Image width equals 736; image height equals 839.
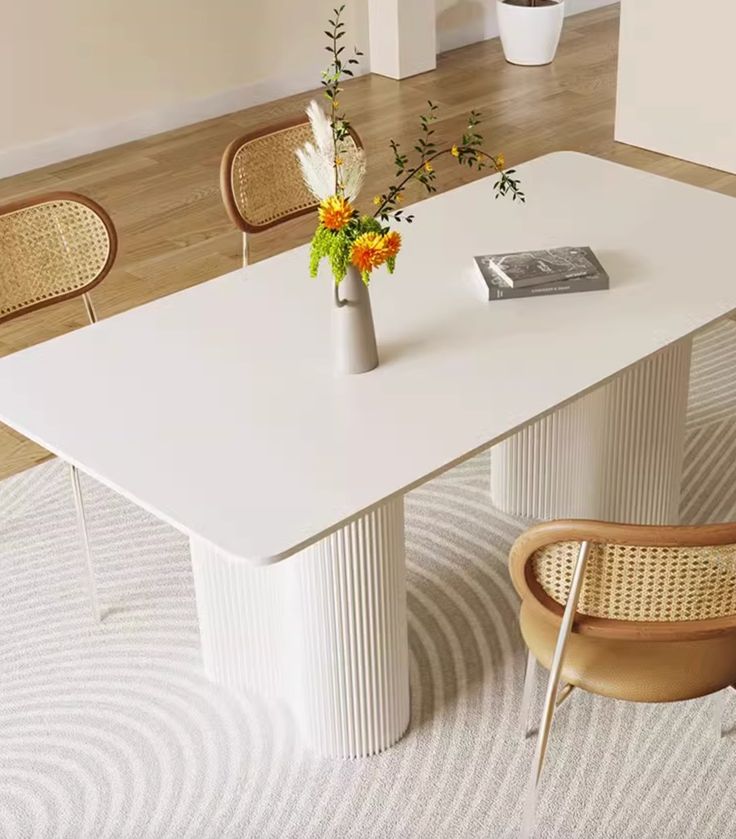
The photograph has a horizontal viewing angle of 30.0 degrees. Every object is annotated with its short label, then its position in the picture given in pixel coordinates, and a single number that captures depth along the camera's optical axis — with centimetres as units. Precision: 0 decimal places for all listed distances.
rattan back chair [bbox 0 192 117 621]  291
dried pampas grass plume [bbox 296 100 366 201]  216
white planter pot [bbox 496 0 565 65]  636
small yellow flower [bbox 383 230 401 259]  217
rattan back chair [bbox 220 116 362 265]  318
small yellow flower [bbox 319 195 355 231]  216
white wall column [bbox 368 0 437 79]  627
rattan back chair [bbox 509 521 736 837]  188
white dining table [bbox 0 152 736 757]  208
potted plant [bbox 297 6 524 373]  216
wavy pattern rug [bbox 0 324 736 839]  239
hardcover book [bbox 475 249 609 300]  254
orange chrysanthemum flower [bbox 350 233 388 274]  216
